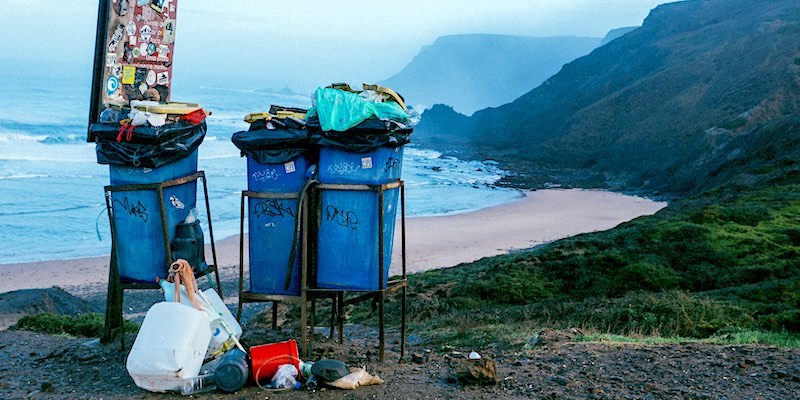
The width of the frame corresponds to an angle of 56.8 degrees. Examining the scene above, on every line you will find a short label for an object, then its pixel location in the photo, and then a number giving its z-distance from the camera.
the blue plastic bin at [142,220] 5.79
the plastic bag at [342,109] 5.64
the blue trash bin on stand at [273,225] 5.80
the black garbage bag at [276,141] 5.73
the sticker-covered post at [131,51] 6.18
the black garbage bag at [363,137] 5.66
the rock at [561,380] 5.62
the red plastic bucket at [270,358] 5.16
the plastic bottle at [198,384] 4.95
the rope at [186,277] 5.28
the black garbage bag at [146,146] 5.68
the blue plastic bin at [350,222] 5.72
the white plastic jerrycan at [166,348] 4.88
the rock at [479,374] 5.41
